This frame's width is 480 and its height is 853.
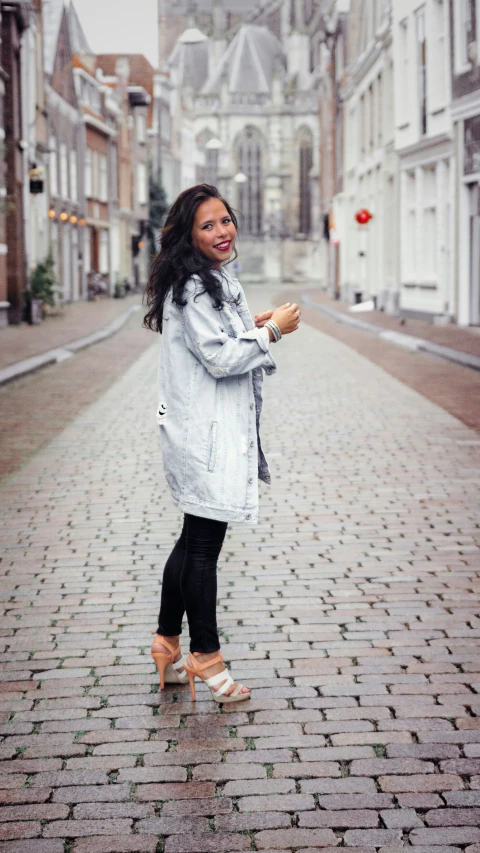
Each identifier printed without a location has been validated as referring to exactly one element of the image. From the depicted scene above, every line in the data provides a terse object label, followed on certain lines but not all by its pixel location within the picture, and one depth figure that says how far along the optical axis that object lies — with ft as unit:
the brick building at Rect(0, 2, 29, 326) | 89.45
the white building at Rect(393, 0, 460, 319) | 84.33
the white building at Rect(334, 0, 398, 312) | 107.86
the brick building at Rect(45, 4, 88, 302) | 135.23
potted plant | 91.41
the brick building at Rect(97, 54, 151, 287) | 187.92
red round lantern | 113.70
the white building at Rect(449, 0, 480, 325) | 76.28
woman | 12.34
